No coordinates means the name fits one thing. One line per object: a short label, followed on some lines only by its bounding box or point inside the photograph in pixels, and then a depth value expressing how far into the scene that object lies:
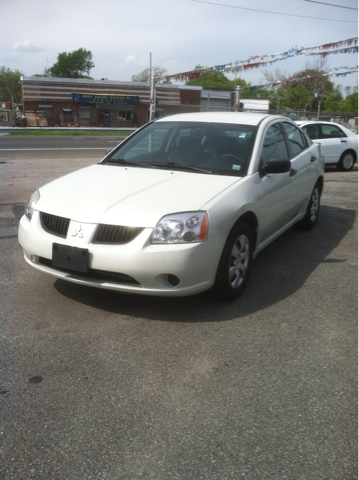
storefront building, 51.19
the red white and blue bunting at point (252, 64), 19.73
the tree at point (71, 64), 106.38
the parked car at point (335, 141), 13.23
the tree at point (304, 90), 62.39
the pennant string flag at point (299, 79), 24.53
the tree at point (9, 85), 92.19
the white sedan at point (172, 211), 3.54
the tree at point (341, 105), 51.24
